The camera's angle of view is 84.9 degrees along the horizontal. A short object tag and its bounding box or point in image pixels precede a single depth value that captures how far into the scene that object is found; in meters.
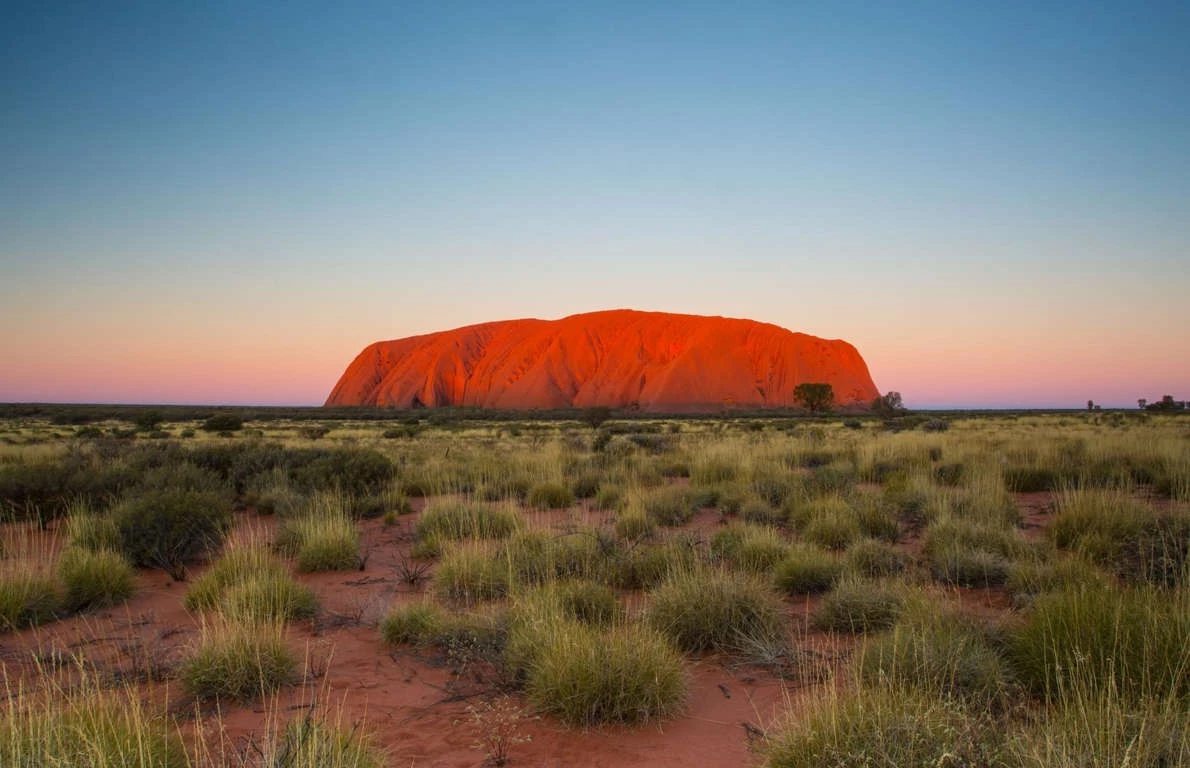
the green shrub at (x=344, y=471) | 10.83
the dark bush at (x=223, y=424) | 31.23
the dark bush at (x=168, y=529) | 6.87
